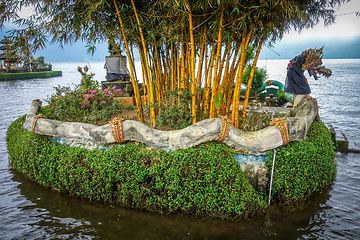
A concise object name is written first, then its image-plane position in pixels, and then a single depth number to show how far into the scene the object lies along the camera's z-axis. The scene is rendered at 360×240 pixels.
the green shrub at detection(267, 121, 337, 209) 2.86
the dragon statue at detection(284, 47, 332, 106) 3.97
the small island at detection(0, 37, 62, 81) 21.44
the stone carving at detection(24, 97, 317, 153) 2.87
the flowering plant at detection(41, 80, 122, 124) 4.37
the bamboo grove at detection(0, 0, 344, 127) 2.96
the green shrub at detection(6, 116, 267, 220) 2.70
